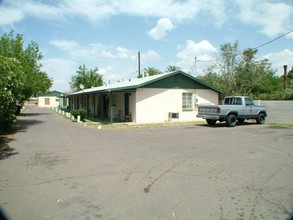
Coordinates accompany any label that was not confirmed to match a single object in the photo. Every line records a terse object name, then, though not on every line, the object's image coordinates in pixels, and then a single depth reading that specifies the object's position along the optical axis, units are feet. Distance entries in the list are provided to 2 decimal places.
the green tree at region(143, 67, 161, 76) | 217.97
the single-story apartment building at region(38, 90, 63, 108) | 266.57
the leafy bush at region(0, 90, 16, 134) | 35.32
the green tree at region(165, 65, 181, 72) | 226.09
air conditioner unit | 76.08
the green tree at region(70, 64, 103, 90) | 216.54
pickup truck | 62.39
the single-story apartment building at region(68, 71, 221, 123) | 72.18
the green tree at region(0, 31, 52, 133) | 33.88
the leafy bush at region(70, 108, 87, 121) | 79.30
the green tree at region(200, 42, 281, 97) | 117.50
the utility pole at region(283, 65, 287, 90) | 119.30
